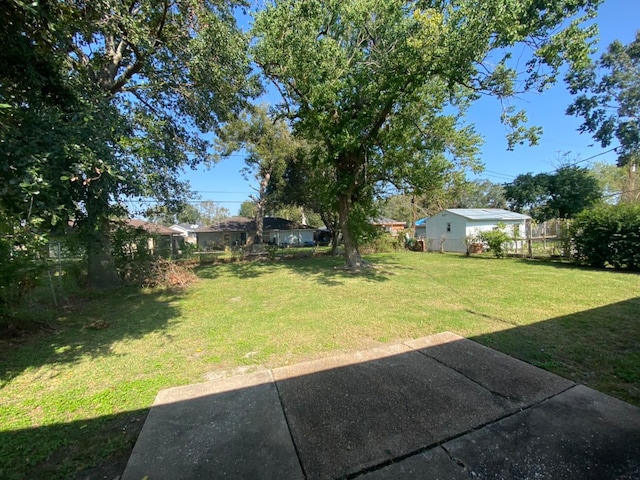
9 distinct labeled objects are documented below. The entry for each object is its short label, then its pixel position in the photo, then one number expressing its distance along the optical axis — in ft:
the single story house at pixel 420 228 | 102.75
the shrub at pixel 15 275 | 13.78
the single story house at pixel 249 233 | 115.85
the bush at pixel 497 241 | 48.44
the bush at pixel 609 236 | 31.07
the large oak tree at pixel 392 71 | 21.35
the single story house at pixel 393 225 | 126.27
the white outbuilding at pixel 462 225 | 59.88
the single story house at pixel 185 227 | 159.63
